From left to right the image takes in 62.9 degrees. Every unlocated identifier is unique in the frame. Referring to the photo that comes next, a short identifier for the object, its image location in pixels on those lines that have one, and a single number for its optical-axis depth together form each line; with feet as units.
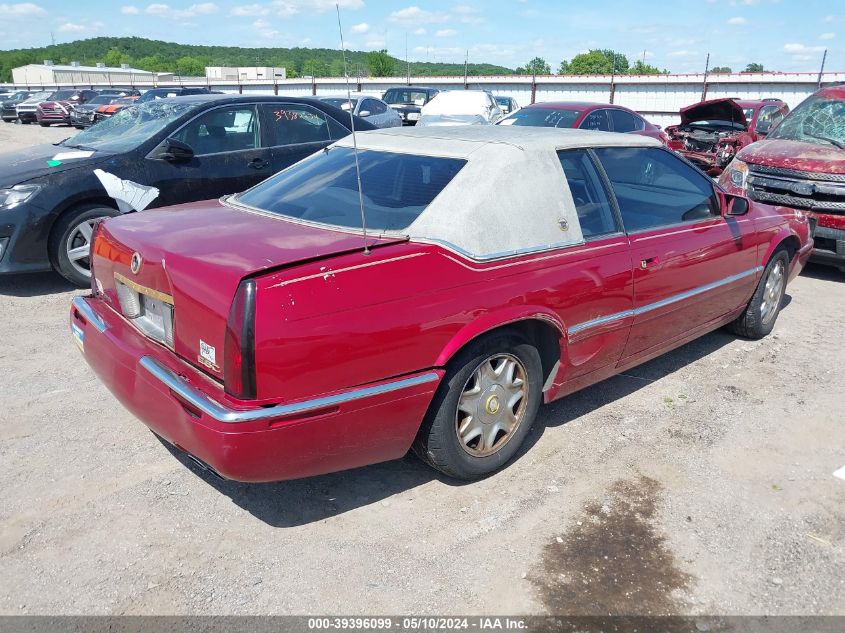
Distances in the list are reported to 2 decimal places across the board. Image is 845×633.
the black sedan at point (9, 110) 106.83
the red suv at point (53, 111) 94.27
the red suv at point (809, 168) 22.54
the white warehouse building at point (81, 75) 248.52
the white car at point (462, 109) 51.62
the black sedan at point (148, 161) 19.25
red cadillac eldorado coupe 8.42
